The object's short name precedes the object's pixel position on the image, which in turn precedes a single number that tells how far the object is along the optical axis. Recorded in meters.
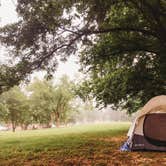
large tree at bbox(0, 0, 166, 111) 7.07
